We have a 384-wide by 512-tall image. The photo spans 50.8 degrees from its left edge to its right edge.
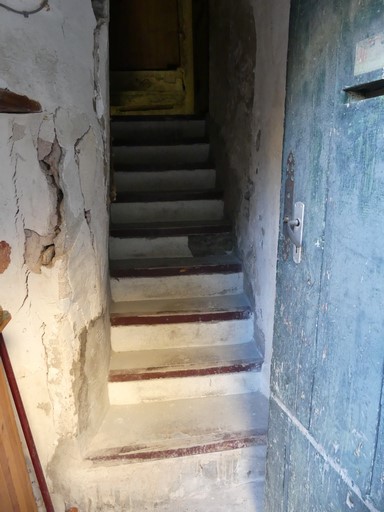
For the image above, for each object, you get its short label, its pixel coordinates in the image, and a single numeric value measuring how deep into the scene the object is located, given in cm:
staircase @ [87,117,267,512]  159
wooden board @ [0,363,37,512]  113
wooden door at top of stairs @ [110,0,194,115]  387
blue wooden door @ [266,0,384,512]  76
